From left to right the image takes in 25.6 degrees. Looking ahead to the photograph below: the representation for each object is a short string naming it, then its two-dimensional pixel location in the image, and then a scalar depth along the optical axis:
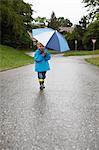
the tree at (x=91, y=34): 41.02
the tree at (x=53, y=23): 71.90
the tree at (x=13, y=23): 23.07
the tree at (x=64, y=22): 92.89
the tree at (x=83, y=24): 46.75
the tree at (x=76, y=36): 43.48
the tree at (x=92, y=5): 32.06
